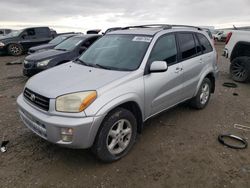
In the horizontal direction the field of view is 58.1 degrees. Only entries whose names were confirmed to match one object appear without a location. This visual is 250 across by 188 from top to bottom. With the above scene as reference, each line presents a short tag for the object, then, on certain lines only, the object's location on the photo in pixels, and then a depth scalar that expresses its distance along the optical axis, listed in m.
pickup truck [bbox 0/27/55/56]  13.38
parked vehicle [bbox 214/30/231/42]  30.96
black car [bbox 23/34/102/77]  6.82
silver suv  2.65
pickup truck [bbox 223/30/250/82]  7.02
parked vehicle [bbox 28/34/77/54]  9.76
